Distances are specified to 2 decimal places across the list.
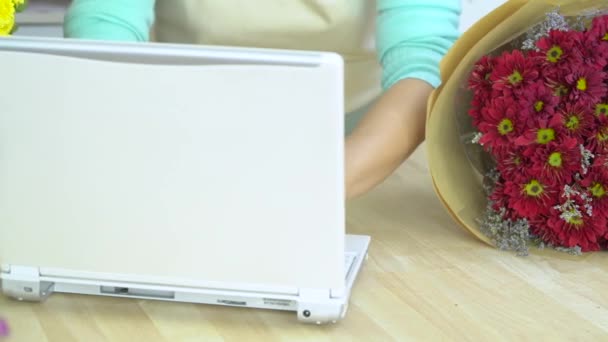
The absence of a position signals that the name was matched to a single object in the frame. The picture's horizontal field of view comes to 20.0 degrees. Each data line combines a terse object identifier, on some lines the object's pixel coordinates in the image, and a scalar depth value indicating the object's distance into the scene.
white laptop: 1.48
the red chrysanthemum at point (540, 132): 1.71
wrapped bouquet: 1.71
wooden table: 1.57
